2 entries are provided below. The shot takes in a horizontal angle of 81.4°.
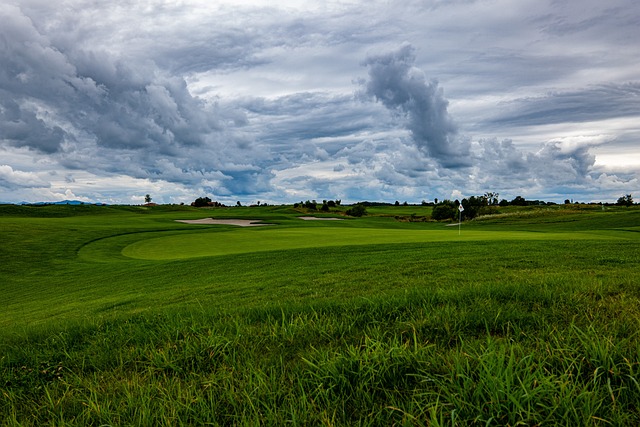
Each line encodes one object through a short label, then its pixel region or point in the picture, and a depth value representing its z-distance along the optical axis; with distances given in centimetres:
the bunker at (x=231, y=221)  6529
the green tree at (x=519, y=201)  13288
